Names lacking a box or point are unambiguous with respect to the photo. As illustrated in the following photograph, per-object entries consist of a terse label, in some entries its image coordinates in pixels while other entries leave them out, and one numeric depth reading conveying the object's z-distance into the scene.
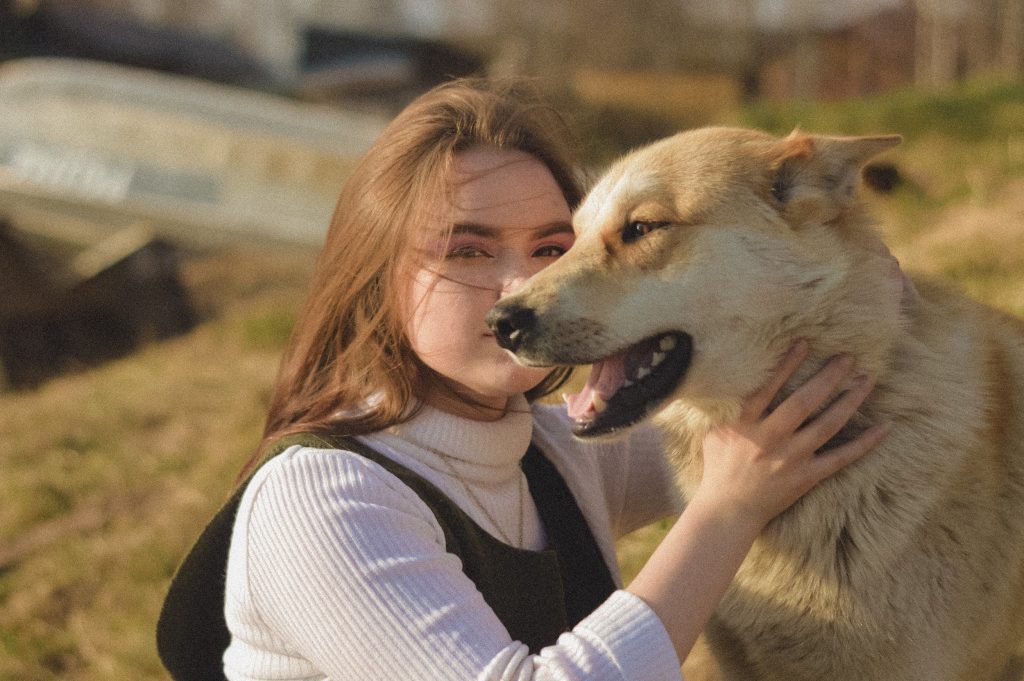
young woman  1.49
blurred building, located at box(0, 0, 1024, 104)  12.60
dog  1.68
